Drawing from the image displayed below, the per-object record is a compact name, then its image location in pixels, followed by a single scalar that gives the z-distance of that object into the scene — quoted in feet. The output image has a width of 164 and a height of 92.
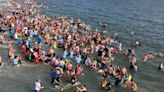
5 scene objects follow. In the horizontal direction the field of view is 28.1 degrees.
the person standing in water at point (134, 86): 101.65
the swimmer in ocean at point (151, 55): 131.94
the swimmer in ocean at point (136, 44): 151.76
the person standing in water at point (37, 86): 91.50
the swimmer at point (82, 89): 93.85
